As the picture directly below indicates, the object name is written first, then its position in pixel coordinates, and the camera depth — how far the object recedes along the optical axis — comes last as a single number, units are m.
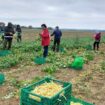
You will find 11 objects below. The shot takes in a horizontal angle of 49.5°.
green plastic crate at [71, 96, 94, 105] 2.29
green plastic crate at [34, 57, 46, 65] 4.79
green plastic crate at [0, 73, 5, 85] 3.38
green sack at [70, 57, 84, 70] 4.45
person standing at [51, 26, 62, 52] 6.66
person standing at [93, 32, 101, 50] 7.61
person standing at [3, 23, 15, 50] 6.16
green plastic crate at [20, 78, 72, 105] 1.78
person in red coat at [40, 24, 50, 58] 5.15
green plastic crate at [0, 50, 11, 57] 5.58
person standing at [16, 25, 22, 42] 8.78
